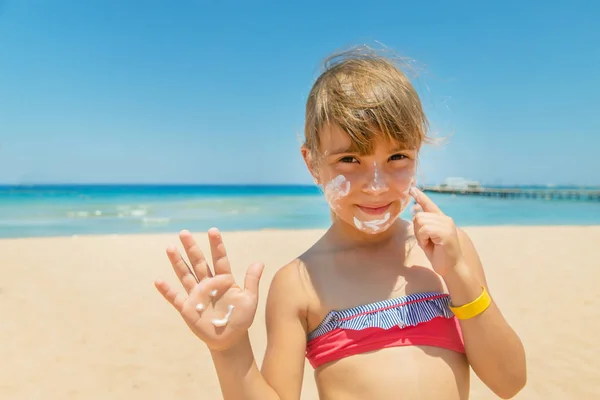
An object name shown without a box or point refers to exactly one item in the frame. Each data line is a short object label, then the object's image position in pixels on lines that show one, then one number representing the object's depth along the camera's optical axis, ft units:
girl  1.39
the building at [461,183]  138.99
